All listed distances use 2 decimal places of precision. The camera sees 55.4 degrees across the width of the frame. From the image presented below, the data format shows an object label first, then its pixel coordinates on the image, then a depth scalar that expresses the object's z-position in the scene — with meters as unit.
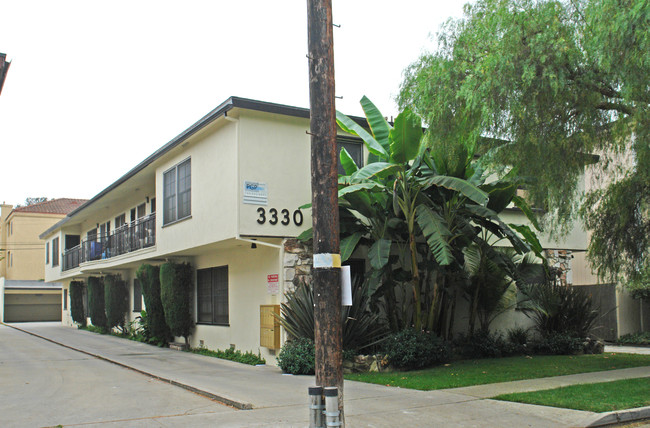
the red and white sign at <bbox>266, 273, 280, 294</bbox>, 14.23
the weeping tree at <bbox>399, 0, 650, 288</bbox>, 9.35
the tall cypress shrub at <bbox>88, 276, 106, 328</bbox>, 28.44
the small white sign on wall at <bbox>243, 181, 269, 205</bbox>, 13.91
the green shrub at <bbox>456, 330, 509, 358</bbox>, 14.89
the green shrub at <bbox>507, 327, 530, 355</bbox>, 15.59
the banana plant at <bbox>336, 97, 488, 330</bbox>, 12.16
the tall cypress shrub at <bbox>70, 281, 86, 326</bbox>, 32.91
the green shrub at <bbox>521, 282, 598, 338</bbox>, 15.72
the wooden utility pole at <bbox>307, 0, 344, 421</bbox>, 6.39
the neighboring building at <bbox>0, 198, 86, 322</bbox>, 44.56
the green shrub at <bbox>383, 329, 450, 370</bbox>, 12.55
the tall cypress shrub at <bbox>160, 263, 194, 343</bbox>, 18.25
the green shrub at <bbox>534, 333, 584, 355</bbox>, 15.56
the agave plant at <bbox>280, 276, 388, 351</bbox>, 12.88
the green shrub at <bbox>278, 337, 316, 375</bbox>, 12.50
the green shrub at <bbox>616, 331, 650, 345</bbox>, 18.59
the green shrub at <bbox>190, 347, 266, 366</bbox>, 14.75
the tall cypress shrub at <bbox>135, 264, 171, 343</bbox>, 19.70
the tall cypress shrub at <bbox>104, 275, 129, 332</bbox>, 25.61
